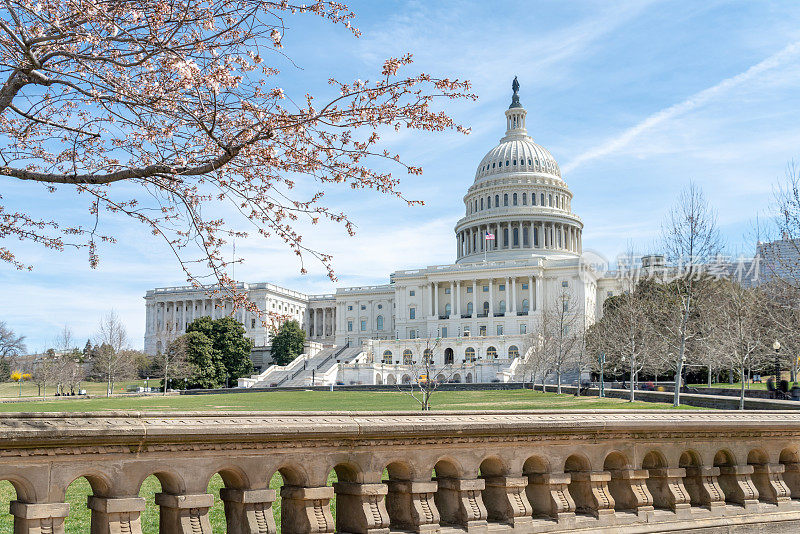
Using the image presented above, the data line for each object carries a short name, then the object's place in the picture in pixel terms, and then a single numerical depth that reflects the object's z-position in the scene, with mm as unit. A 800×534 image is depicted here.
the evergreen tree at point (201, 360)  98688
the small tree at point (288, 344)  136462
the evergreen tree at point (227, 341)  106812
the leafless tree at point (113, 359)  90562
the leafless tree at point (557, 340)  68788
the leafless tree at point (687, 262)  39312
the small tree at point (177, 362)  89819
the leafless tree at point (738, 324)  45500
